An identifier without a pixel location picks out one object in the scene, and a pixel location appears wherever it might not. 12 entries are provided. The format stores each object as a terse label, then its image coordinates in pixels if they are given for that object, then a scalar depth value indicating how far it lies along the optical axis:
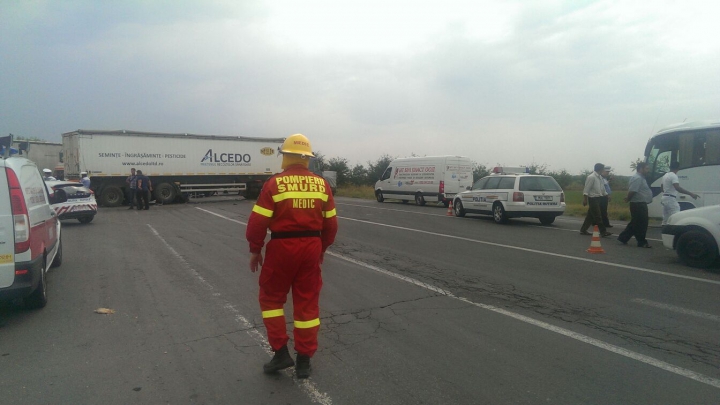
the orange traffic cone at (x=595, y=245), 10.32
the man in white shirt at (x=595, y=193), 12.55
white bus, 12.94
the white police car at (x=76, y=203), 15.37
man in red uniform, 4.11
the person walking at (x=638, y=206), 11.11
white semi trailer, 24.50
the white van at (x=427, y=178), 24.28
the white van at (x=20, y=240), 5.56
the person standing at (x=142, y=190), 22.15
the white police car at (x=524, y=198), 15.55
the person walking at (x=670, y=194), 11.09
